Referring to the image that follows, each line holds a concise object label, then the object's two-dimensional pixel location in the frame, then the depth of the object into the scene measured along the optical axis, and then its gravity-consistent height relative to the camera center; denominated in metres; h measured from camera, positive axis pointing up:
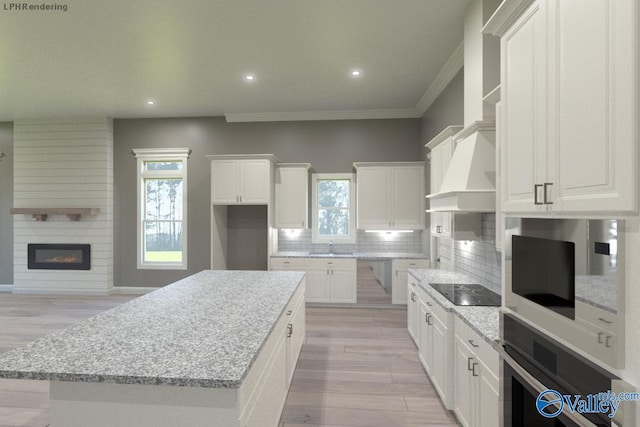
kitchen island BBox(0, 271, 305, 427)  1.23 -0.61
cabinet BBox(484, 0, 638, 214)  0.87 +0.36
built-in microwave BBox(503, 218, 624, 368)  0.92 -0.22
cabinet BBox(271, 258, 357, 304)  5.18 -1.02
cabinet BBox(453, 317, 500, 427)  1.66 -0.96
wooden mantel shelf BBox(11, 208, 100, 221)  5.86 +0.05
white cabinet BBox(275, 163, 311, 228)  5.53 +0.35
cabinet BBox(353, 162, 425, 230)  5.29 +0.32
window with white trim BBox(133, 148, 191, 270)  6.02 +0.12
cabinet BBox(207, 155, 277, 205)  5.29 +0.58
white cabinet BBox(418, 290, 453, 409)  2.31 -1.06
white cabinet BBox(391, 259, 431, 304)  5.11 -1.04
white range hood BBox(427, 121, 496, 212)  2.38 +0.31
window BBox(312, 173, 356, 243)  5.88 +0.14
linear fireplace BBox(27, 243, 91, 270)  6.00 -0.79
